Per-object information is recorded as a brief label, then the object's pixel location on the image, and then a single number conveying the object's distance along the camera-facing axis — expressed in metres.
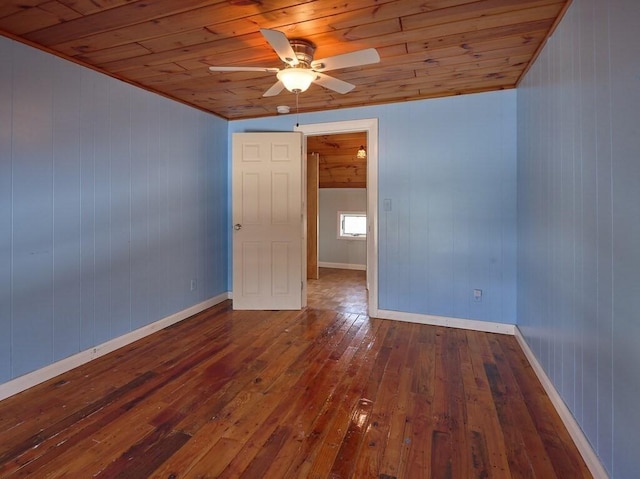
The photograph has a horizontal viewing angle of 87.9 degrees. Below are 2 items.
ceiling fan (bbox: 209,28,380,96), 1.88
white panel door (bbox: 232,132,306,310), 3.83
